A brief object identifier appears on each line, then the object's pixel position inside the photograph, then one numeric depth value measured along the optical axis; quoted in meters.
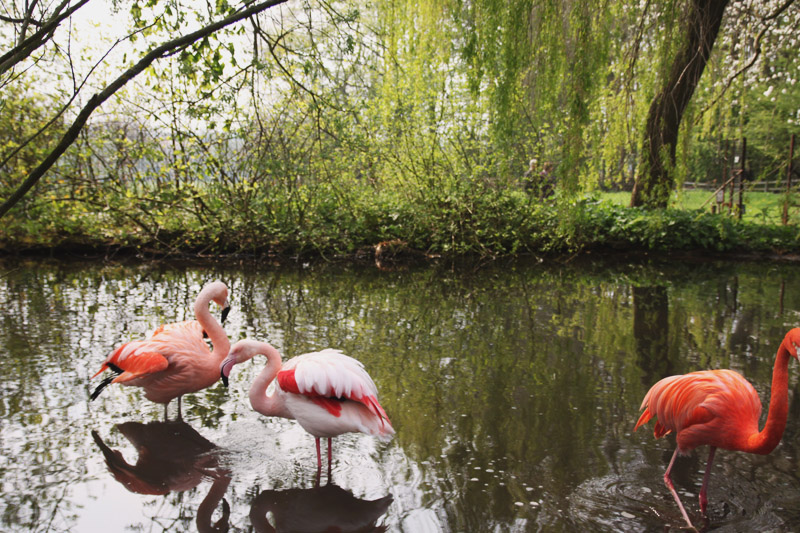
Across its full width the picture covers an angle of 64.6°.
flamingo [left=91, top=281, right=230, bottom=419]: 3.71
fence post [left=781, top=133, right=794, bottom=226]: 7.43
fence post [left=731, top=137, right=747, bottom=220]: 11.15
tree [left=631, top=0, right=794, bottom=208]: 5.03
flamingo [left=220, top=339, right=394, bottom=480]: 3.09
